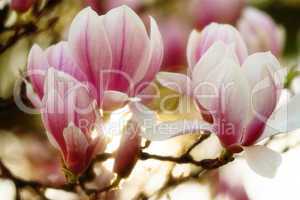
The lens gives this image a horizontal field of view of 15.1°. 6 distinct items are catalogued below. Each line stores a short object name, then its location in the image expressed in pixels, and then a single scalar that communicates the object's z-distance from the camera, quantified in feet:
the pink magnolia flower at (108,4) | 3.15
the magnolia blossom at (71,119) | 2.44
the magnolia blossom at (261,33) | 3.29
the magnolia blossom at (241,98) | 2.46
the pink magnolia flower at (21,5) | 2.98
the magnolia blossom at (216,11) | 3.69
